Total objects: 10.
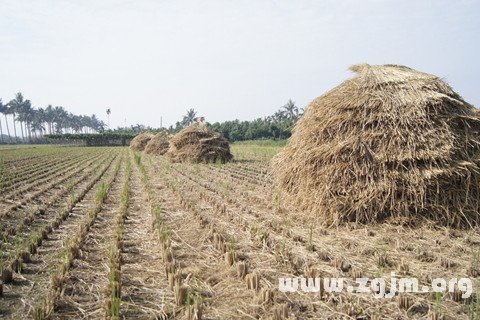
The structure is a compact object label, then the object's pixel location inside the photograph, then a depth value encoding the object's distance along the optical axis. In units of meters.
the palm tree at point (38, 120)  108.56
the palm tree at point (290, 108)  86.50
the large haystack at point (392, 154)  5.96
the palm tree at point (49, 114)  112.78
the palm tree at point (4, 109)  96.12
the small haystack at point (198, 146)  19.05
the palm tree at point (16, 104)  94.62
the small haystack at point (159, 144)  27.85
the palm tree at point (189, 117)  91.31
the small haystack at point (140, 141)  36.66
